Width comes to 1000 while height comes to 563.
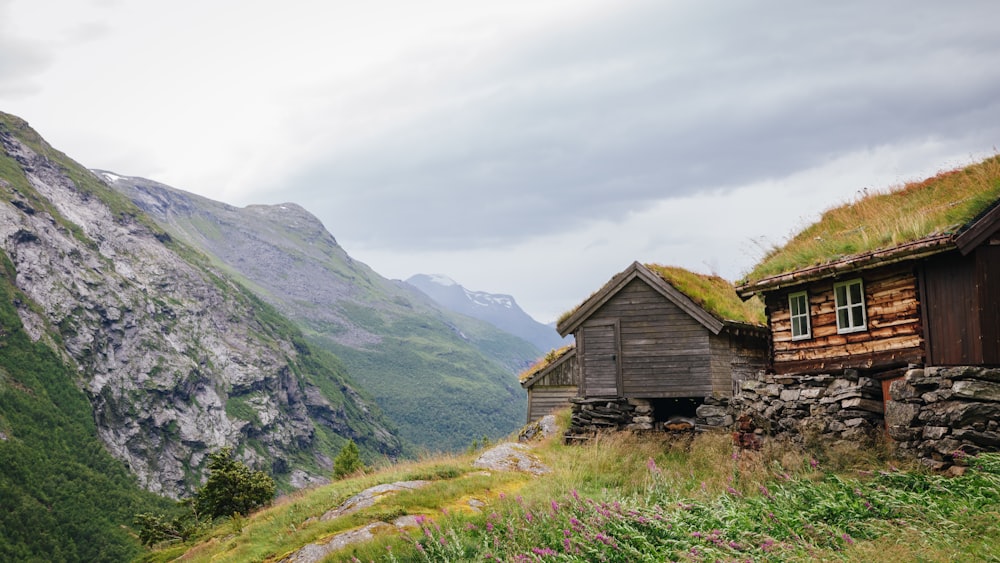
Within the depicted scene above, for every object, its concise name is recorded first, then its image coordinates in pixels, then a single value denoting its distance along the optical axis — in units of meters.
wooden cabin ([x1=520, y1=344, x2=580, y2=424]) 38.59
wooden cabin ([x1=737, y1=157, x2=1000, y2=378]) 15.12
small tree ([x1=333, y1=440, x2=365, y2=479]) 34.50
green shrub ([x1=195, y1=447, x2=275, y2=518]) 26.62
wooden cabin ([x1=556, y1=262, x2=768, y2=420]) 26.25
